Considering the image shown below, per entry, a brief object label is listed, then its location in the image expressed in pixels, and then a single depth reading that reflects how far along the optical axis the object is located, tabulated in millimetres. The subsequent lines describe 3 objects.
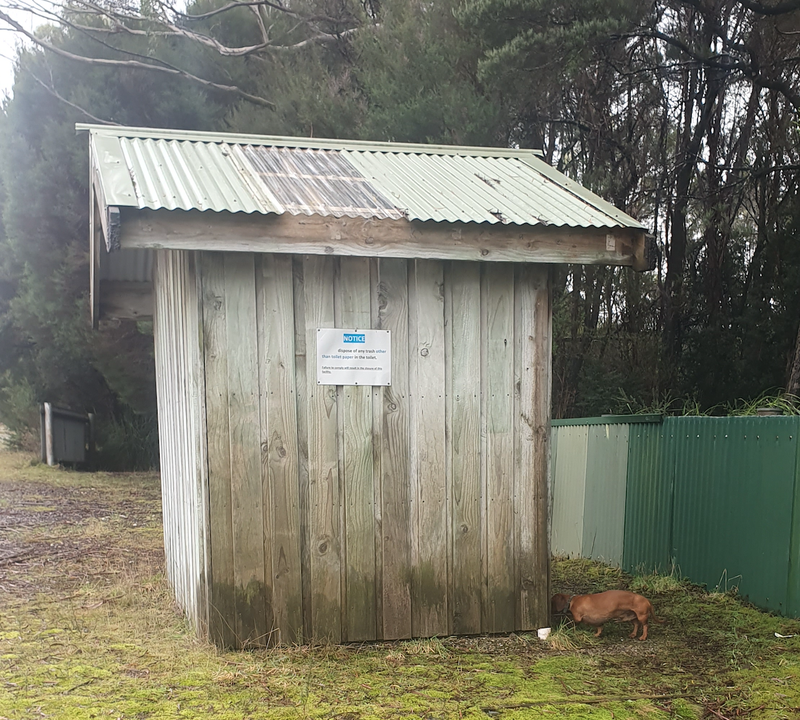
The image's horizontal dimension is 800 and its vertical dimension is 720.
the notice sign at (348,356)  5125
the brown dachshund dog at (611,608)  5457
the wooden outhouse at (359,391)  4941
